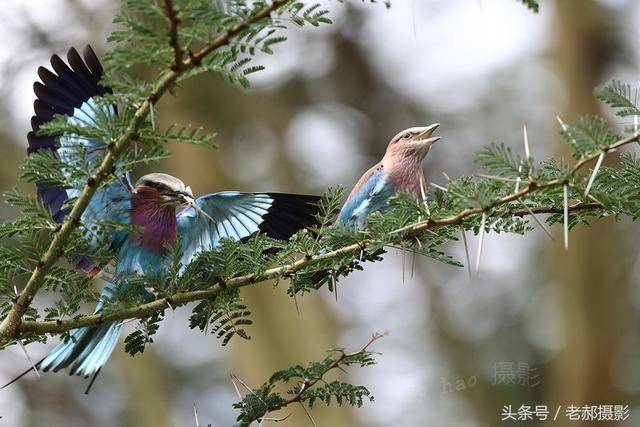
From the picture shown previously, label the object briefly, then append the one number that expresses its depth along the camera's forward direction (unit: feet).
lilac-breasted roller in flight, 18.89
